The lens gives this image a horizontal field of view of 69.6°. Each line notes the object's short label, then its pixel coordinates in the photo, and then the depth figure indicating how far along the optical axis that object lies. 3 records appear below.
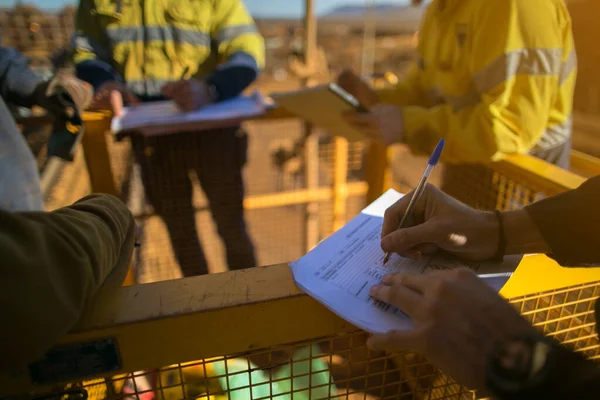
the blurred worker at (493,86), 1.37
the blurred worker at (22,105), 1.24
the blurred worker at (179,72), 2.02
